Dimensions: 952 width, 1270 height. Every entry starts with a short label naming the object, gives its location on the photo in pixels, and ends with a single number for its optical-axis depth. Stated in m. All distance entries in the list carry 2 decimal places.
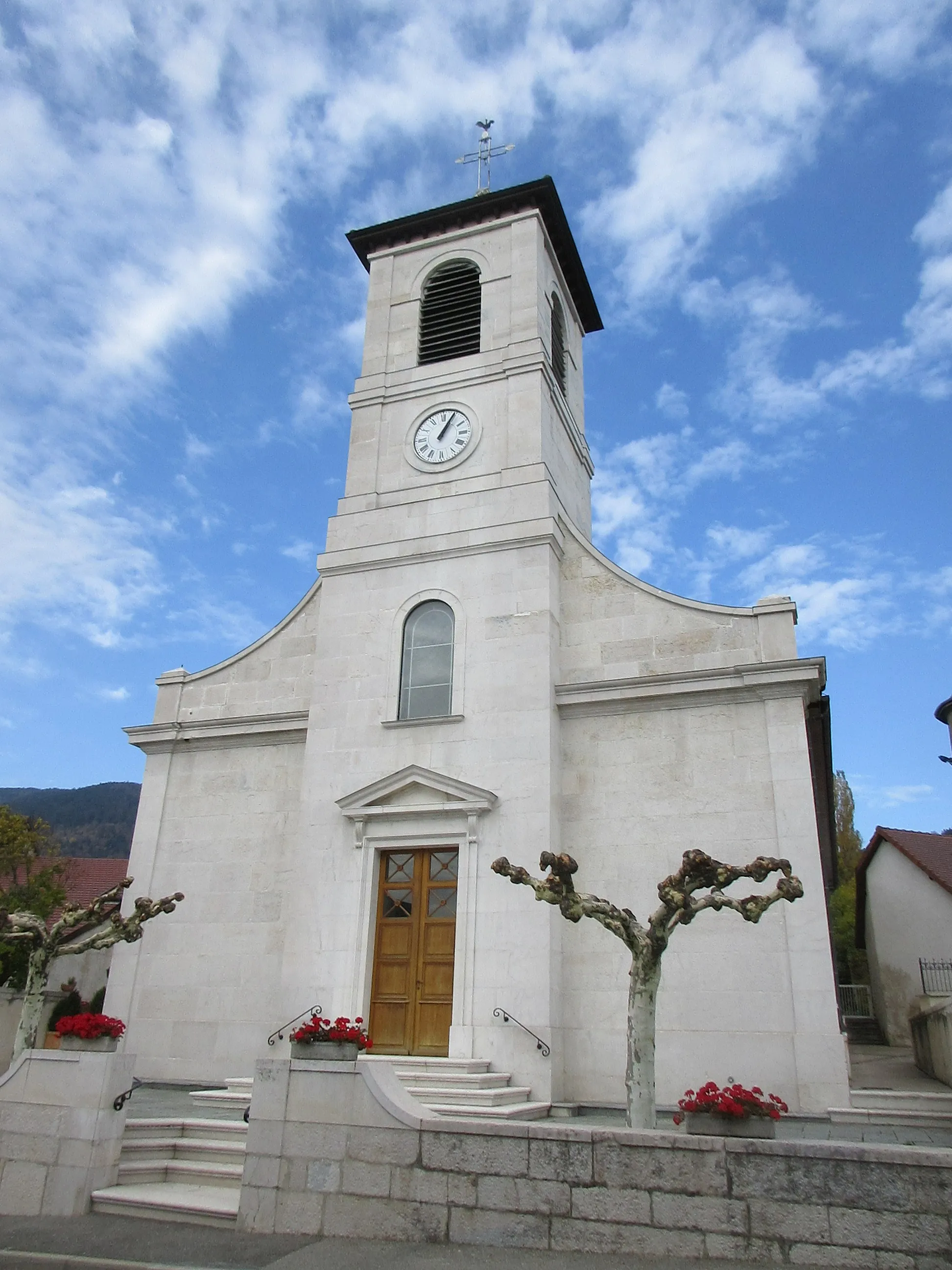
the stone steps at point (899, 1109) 11.94
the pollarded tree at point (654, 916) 8.92
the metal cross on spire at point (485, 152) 23.27
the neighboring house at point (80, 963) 18.94
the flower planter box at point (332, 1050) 8.83
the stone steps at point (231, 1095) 12.46
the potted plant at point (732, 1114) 7.24
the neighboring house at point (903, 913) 23.75
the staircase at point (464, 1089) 11.81
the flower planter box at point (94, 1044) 10.27
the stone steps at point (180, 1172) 8.88
